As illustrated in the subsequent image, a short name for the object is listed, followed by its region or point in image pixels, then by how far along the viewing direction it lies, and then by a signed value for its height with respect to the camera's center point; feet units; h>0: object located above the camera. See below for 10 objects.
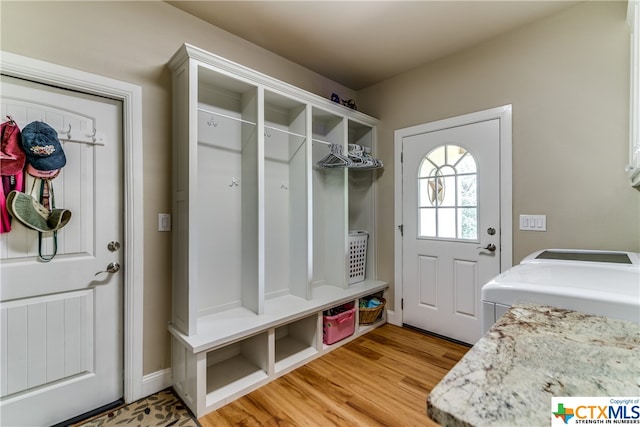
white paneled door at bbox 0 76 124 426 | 4.90 -1.36
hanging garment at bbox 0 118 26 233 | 4.72 +0.85
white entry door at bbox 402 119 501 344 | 7.77 -0.39
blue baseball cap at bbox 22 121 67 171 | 4.85 +1.17
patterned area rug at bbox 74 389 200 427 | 5.27 -4.02
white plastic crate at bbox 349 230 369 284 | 9.46 -1.50
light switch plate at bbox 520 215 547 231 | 6.91 -0.27
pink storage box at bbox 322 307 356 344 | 7.97 -3.39
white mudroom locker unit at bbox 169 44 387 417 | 5.87 -0.46
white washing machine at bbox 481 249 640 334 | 2.89 -0.91
